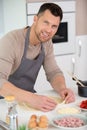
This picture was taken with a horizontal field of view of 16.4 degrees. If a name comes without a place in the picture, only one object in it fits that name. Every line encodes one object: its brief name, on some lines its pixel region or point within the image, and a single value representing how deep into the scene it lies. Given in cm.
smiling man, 178
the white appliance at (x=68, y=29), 348
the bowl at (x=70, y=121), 143
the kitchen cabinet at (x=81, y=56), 368
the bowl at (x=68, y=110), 166
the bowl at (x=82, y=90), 194
